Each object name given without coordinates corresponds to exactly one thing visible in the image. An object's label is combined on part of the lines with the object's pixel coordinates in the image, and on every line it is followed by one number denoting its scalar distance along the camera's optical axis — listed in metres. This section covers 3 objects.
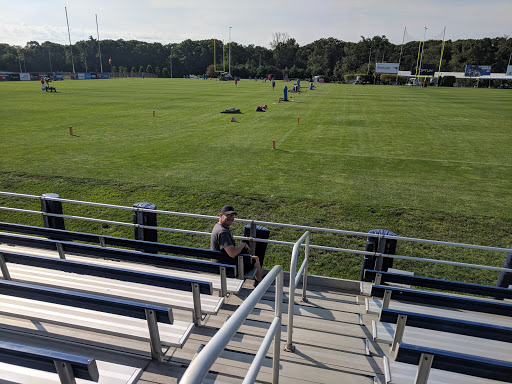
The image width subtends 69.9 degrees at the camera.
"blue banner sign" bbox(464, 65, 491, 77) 87.81
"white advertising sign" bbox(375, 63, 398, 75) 94.12
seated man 5.14
